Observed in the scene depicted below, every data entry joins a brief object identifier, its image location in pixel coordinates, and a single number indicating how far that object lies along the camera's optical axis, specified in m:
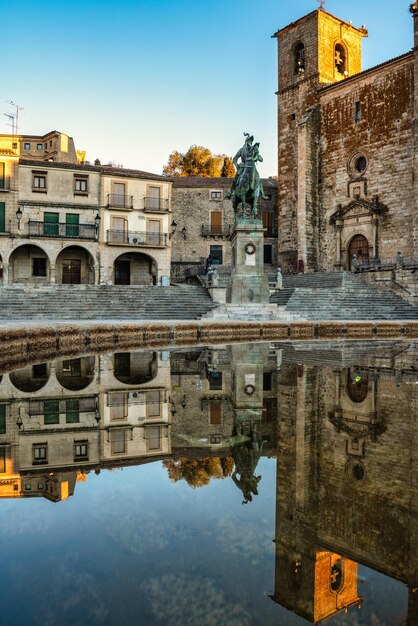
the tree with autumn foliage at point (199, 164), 44.59
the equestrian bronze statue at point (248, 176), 18.97
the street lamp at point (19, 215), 29.95
